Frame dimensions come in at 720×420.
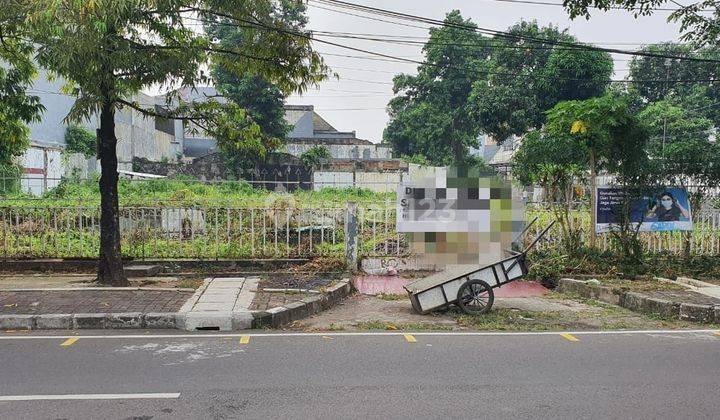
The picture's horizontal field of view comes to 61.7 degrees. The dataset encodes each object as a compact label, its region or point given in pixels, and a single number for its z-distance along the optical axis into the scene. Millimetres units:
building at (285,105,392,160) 46781
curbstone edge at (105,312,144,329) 7449
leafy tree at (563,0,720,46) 10133
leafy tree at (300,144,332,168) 37406
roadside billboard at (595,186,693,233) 11531
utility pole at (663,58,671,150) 38519
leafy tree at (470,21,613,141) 27594
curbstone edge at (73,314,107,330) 7410
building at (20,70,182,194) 24922
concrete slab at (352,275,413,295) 10602
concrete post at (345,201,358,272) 11039
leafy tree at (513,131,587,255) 11422
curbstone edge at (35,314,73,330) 7371
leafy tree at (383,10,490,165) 41125
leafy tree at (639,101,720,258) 11297
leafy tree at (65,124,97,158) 30000
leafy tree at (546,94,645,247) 11023
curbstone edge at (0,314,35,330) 7344
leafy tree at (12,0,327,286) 7441
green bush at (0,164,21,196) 15260
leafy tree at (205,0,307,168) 34812
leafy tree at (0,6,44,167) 10102
